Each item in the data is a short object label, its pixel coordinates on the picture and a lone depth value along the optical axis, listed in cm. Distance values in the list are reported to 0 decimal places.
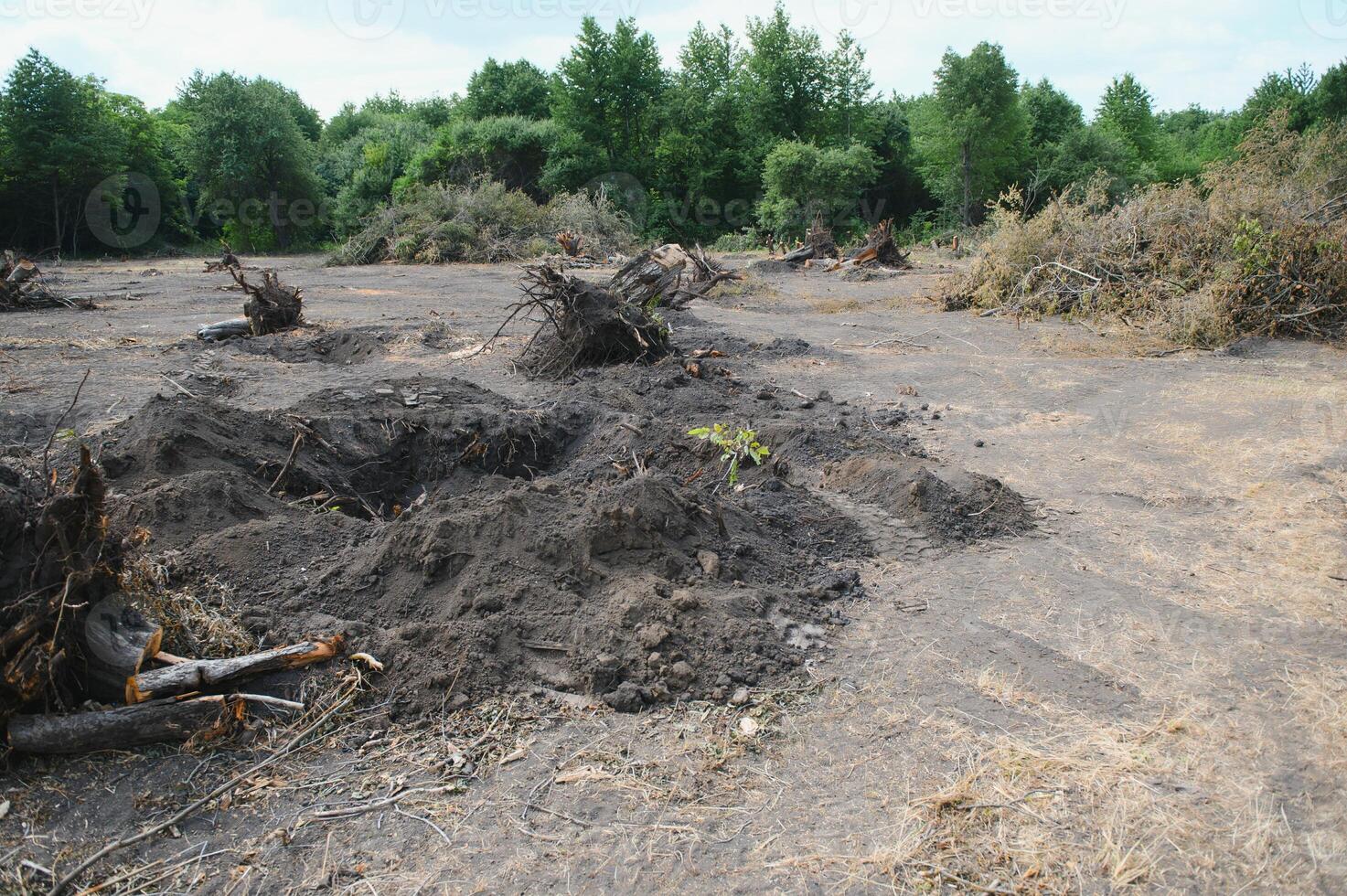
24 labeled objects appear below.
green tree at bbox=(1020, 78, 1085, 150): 3503
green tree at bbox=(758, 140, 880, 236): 2952
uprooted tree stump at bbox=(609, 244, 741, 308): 1027
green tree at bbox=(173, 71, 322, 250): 2950
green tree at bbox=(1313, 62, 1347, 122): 3152
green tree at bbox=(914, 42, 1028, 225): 2962
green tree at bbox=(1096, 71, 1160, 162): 3803
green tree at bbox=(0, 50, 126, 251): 2677
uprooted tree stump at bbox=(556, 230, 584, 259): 2052
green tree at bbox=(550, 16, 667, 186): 3509
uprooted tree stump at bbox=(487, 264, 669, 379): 898
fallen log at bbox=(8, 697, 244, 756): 274
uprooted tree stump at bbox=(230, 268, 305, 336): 1102
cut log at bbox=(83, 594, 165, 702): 292
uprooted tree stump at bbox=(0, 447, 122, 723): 277
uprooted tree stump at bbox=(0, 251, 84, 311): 1338
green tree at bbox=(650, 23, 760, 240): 3544
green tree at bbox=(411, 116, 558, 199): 3108
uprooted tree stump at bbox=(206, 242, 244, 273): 1259
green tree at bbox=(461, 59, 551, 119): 3806
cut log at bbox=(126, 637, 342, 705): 293
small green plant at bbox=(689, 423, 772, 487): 553
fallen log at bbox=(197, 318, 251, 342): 1071
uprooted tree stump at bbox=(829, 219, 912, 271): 2045
